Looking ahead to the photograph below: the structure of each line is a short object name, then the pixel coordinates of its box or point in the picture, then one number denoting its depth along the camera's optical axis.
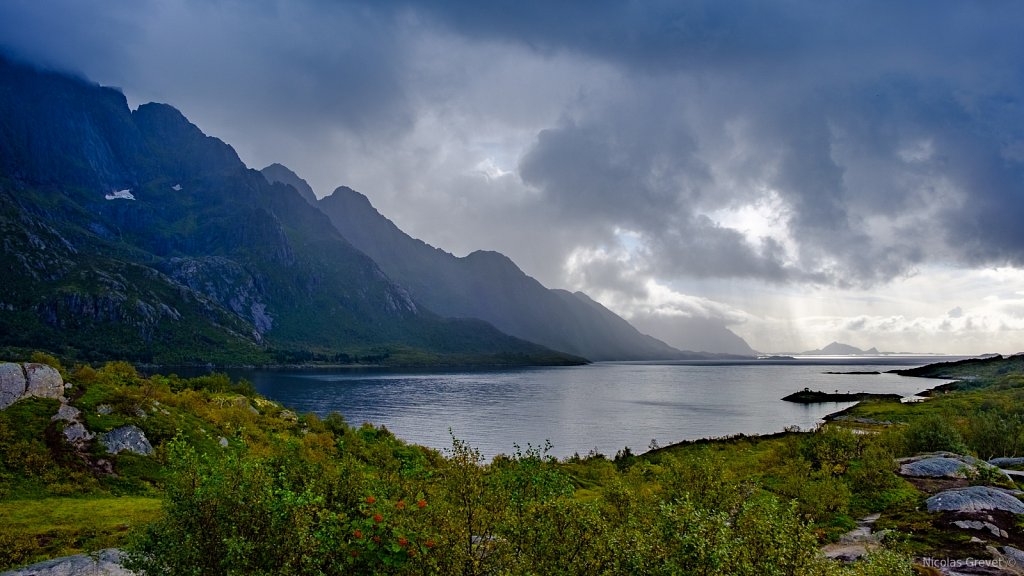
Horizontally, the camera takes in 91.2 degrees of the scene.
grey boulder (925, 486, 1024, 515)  21.72
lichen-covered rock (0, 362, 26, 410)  27.91
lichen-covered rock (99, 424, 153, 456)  28.56
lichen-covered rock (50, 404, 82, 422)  28.58
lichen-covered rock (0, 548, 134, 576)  15.22
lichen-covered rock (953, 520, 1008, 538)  19.19
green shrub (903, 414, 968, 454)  39.72
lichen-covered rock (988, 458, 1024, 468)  33.53
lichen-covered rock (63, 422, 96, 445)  27.69
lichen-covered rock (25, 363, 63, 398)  29.33
